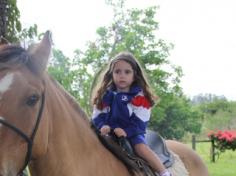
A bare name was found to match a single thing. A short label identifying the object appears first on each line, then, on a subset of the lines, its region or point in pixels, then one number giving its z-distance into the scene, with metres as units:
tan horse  2.55
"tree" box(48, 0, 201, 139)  20.98
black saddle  4.38
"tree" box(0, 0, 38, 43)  5.04
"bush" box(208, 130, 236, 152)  21.94
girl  3.81
